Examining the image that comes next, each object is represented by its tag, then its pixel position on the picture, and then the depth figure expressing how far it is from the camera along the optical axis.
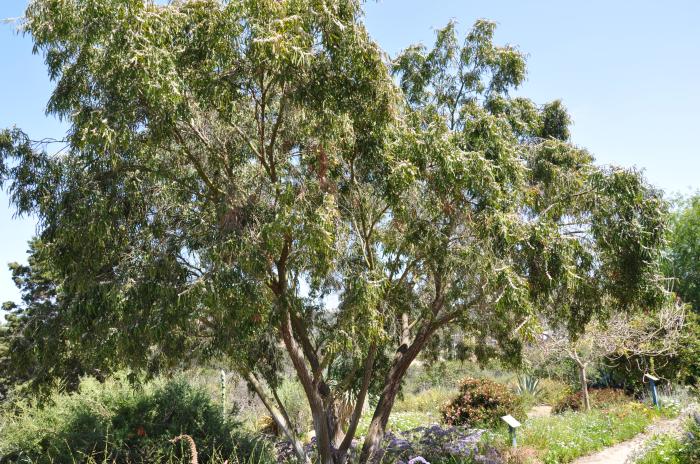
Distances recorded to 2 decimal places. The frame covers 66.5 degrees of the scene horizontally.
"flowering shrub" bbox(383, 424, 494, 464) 8.58
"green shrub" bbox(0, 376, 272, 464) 7.39
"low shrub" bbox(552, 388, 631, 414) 14.76
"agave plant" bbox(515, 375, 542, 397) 18.28
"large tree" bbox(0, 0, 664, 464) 5.47
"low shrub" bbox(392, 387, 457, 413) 17.45
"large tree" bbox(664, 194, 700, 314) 26.55
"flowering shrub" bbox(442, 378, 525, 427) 12.60
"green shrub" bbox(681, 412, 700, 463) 7.01
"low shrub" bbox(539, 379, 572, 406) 17.44
